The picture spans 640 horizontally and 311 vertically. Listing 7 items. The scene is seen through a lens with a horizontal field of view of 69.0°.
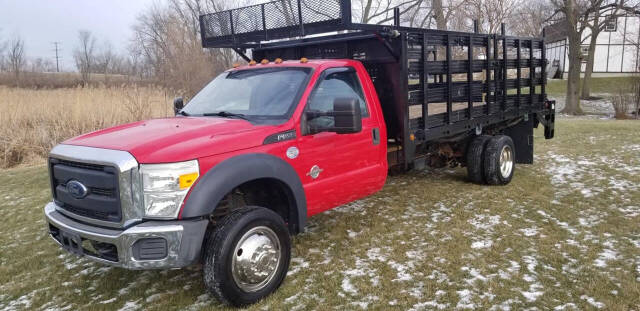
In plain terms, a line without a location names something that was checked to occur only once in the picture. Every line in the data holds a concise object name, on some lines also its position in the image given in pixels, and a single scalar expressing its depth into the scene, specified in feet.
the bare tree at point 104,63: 191.42
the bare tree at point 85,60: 190.19
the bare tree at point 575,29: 70.85
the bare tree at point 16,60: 153.24
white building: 140.36
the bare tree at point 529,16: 82.84
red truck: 10.69
